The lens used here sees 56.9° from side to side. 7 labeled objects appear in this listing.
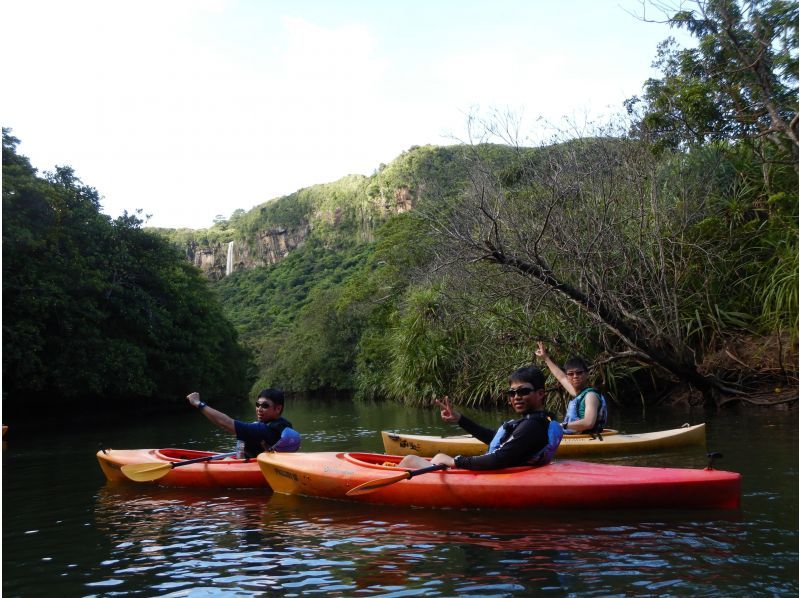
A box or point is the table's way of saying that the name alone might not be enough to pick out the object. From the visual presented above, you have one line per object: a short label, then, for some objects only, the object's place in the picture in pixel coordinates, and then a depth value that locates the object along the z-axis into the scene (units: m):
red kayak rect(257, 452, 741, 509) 5.04
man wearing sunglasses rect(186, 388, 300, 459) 6.60
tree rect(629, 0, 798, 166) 11.22
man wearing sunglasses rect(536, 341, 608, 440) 7.19
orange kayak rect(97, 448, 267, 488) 6.77
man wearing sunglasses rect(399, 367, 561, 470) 5.11
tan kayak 7.77
